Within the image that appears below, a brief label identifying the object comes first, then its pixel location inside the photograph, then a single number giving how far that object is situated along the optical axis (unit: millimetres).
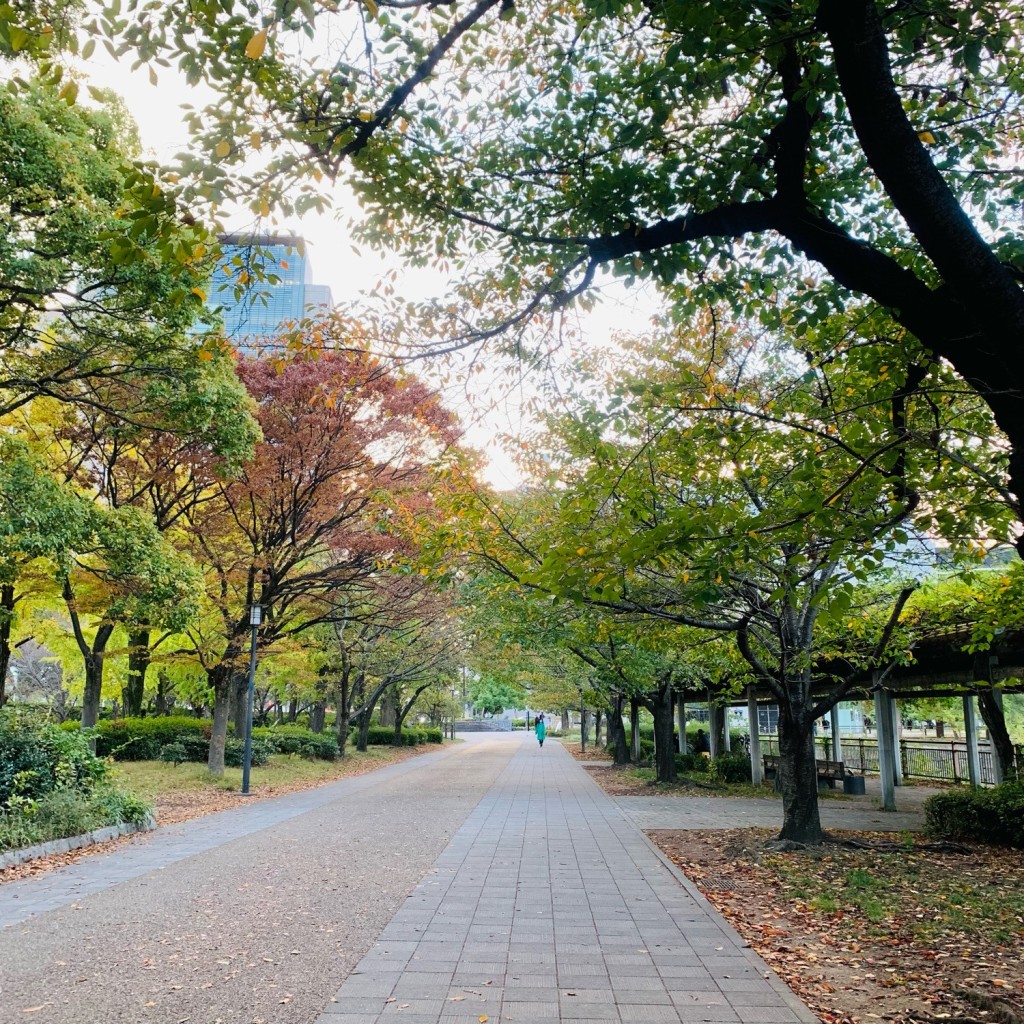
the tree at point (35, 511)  9711
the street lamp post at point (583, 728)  42756
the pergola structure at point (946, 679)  12773
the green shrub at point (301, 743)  25094
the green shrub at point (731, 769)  21672
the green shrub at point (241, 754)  21031
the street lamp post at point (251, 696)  15375
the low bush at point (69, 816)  8375
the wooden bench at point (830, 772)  19141
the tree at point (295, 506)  15266
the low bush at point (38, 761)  9055
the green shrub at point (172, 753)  19953
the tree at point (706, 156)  3281
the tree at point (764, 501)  4789
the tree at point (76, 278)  9266
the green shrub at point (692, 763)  24959
